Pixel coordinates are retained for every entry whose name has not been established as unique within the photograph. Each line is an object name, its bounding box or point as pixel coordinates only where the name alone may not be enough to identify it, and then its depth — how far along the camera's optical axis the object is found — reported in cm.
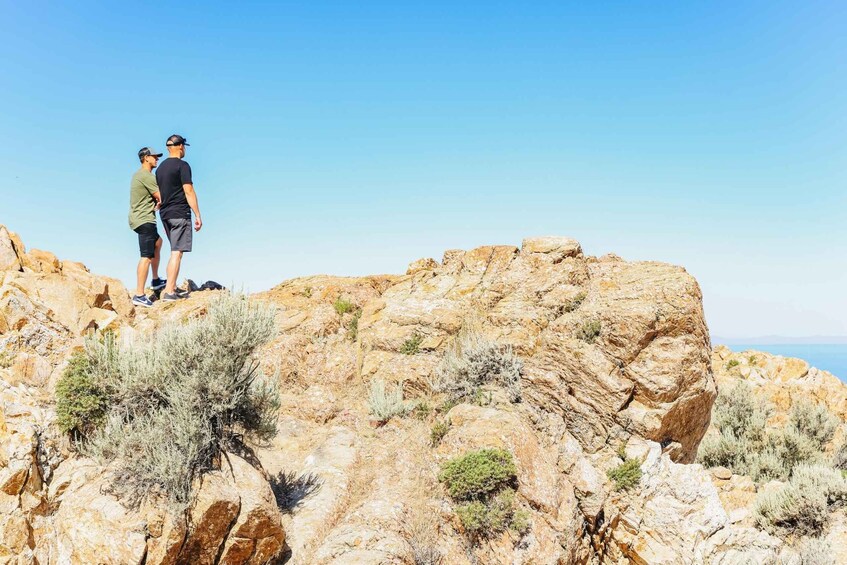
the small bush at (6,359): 664
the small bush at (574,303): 1098
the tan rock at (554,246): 1222
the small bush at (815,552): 921
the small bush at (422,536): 697
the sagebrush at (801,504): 1059
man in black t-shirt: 1170
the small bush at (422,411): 999
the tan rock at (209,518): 575
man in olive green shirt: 1215
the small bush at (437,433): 896
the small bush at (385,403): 1005
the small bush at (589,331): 991
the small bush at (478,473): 778
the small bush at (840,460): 1471
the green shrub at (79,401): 632
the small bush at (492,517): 759
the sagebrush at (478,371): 1005
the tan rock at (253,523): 610
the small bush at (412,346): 1152
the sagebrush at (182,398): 583
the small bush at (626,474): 887
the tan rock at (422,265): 1508
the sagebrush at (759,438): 1462
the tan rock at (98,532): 530
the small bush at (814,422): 1592
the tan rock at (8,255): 841
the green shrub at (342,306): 1343
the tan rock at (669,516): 845
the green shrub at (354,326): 1265
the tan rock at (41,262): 907
